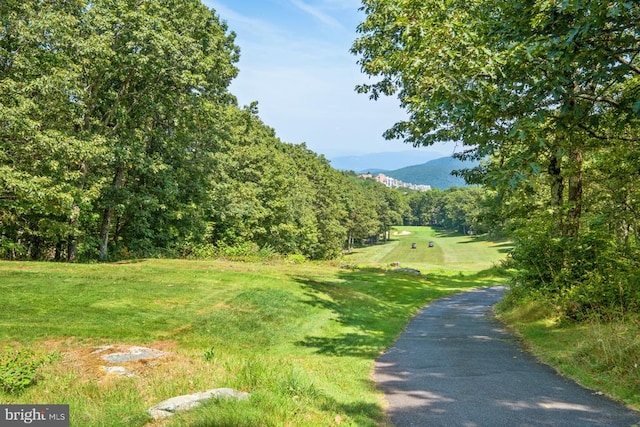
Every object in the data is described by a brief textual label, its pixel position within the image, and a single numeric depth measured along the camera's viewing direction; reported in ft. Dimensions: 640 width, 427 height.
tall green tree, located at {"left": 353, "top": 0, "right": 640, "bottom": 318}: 20.94
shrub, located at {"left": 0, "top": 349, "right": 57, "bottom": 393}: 23.36
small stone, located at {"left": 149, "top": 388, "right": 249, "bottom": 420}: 18.04
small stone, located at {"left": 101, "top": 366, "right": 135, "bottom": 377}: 25.76
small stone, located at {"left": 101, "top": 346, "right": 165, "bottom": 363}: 28.99
